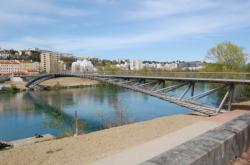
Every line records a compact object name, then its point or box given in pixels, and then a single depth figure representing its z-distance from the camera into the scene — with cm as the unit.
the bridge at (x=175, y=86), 1547
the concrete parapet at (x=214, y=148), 189
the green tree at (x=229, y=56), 2908
